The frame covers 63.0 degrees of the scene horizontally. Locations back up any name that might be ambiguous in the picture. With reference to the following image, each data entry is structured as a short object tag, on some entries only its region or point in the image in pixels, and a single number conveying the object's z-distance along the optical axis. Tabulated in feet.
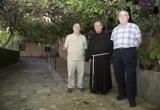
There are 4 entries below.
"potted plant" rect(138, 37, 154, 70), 11.08
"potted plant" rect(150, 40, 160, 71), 9.78
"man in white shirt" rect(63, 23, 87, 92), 12.00
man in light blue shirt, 9.91
